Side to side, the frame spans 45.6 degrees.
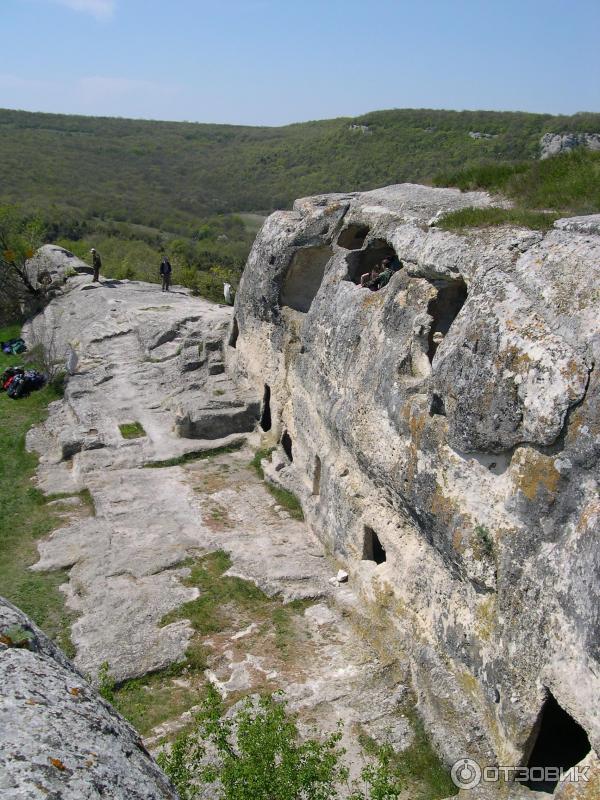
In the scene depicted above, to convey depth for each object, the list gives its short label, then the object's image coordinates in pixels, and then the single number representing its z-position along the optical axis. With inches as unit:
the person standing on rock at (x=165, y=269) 906.1
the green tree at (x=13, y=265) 970.7
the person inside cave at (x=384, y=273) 442.0
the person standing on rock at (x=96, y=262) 923.1
